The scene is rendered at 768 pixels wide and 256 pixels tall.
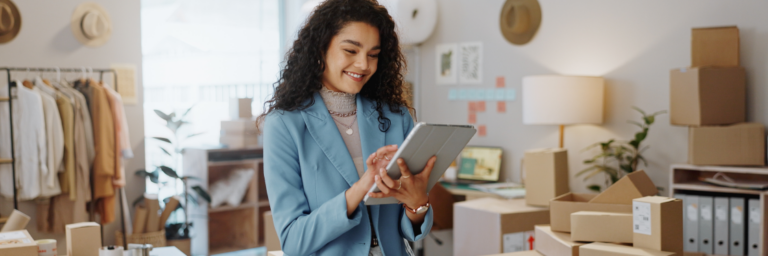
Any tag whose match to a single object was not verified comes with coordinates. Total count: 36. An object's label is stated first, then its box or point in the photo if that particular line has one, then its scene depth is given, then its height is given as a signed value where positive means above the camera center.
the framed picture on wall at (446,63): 4.48 +0.36
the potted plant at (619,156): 3.22 -0.27
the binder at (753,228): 2.74 -0.56
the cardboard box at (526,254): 2.36 -0.57
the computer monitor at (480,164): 4.14 -0.38
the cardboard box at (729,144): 2.74 -0.17
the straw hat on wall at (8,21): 3.74 +0.62
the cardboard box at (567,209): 2.17 -0.37
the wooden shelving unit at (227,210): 4.49 -0.74
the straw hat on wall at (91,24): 4.07 +0.64
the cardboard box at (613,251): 1.85 -0.46
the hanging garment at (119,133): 3.92 -0.12
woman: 1.17 -0.07
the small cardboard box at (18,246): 1.70 -0.37
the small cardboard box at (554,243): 2.09 -0.49
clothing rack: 3.47 +0.11
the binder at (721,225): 2.82 -0.56
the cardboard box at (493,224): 3.06 -0.60
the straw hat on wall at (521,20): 3.94 +0.61
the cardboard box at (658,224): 1.86 -0.37
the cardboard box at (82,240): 1.91 -0.40
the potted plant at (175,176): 4.18 -0.43
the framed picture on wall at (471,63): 4.30 +0.35
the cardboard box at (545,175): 2.99 -0.33
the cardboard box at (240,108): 4.68 +0.05
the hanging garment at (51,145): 3.62 -0.17
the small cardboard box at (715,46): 2.80 +0.29
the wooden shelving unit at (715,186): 2.69 -0.37
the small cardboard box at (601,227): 2.01 -0.40
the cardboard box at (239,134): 4.62 -0.15
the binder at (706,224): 2.85 -0.56
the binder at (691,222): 2.89 -0.56
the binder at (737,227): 2.78 -0.56
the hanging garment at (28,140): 3.56 -0.13
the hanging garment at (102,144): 3.83 -0.18
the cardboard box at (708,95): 2.79 +0.06
